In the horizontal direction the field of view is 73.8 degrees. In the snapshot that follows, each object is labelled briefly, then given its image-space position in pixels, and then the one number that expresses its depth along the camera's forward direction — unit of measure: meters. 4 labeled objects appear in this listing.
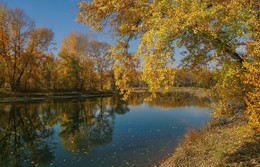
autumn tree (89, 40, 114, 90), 52.19
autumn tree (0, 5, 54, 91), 37.13
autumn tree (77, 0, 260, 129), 5.28
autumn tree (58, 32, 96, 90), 47.87
